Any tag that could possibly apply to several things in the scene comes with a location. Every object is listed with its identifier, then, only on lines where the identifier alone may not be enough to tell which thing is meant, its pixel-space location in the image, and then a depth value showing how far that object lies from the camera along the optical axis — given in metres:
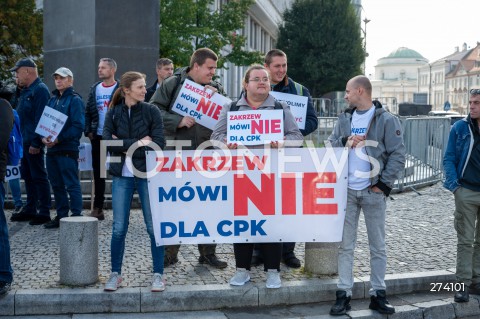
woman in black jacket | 6.19
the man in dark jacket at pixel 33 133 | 9.09
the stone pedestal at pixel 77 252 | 6.20
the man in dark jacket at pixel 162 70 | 9.37
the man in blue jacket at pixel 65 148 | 8.73
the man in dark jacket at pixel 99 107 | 9.25
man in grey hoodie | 5.88
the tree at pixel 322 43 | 51.62
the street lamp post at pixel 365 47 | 55.00
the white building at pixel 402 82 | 182.50
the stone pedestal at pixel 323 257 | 6.74
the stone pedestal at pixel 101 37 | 11.37
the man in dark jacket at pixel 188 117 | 7.00
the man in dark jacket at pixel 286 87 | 7.16
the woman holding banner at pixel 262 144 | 6.32
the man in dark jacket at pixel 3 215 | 5.98
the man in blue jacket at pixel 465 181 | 6.50
